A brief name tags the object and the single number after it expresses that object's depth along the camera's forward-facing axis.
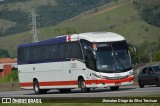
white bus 36.06
